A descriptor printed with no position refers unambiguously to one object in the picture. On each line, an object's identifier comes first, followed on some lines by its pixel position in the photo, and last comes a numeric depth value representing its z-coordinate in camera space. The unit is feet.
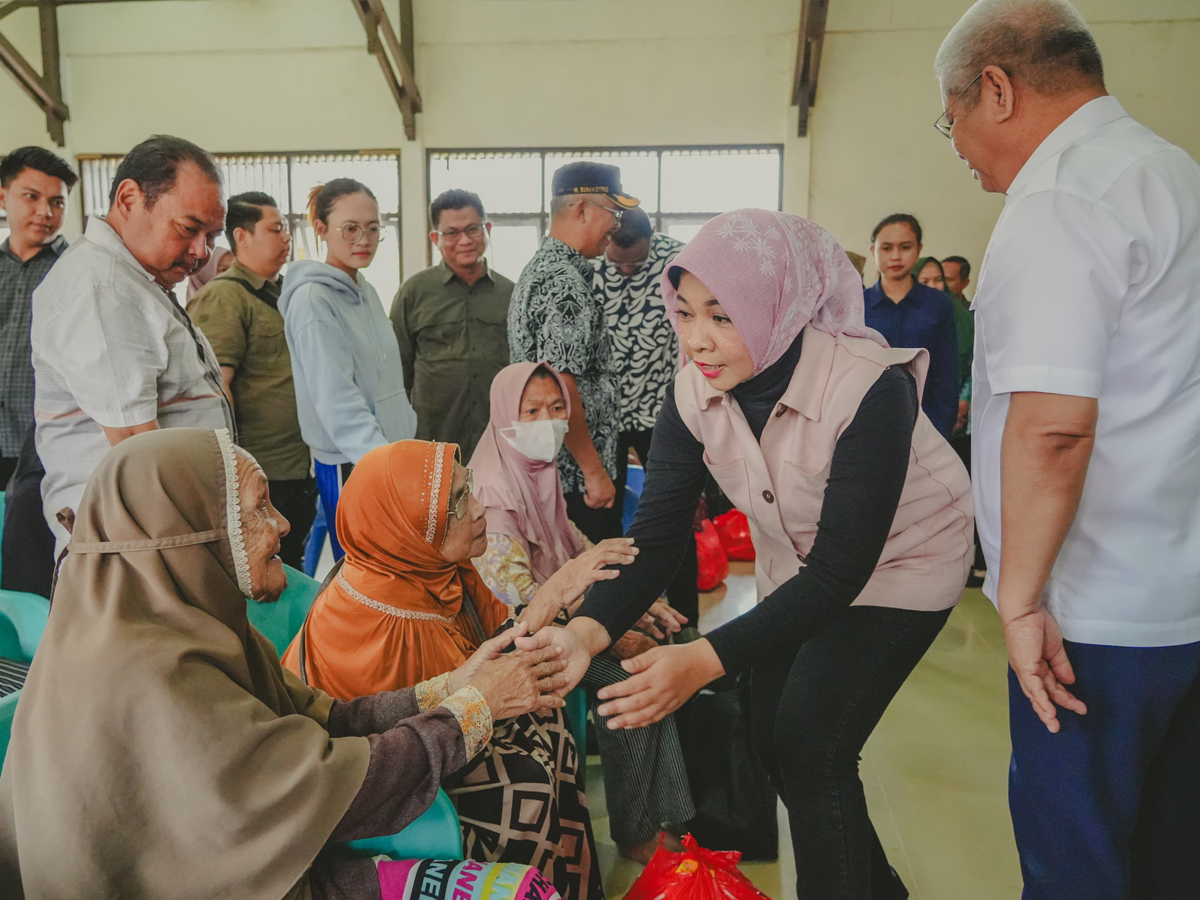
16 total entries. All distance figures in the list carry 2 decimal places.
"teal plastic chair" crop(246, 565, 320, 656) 5.63
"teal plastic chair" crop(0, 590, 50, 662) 5.53
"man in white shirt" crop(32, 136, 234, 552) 5.12
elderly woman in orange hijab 4.53
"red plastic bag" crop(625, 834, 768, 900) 4.42
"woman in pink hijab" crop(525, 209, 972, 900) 3.98
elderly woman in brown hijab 3.13
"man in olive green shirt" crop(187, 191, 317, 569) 8.63
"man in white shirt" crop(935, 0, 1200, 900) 3.29
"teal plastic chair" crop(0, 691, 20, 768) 3.89
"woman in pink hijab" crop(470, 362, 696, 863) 5.88
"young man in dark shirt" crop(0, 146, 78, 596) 8.07
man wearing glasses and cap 7.70
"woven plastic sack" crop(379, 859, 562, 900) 3.53
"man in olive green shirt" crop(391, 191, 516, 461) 11.30
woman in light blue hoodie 7.84
